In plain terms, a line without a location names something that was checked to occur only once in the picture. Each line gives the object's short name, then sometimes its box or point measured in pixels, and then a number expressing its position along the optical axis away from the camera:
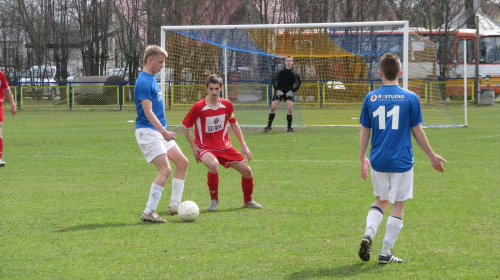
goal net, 41.03
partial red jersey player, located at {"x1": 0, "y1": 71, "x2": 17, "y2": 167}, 23.59
